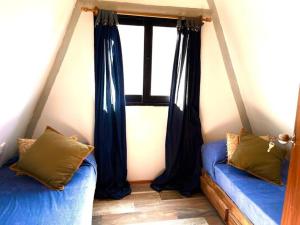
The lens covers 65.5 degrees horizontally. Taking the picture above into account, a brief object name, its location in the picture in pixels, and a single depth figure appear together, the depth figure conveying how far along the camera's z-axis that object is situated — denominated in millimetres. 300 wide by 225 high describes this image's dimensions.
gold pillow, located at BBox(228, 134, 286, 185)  2188
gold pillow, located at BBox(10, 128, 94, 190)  1929
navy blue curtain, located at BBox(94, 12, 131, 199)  2457
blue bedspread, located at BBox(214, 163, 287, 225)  1673
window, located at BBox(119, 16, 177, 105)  2643
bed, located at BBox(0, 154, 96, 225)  1499
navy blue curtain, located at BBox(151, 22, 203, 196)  2613
